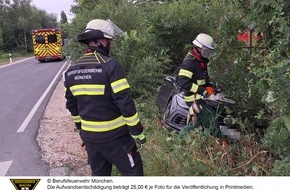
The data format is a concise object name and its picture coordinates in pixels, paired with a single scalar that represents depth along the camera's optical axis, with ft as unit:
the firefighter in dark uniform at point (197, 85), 15.49
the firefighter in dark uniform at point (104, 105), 10.74
